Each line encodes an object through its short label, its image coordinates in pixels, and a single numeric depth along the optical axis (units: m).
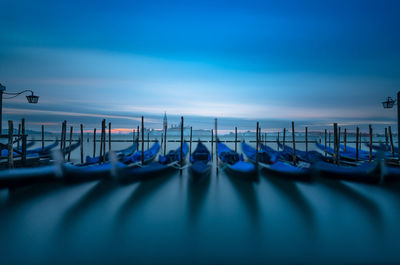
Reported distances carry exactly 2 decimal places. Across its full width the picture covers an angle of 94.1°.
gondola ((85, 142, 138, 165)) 7.24
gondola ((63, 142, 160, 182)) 3.67
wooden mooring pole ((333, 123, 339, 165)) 6.84
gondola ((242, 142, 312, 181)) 3.99
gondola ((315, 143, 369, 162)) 8.70
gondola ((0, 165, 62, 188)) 4.14
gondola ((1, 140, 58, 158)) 9.21
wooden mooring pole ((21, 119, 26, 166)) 5.78
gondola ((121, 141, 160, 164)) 7.31
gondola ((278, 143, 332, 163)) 8.73
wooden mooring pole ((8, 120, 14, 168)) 4.59
